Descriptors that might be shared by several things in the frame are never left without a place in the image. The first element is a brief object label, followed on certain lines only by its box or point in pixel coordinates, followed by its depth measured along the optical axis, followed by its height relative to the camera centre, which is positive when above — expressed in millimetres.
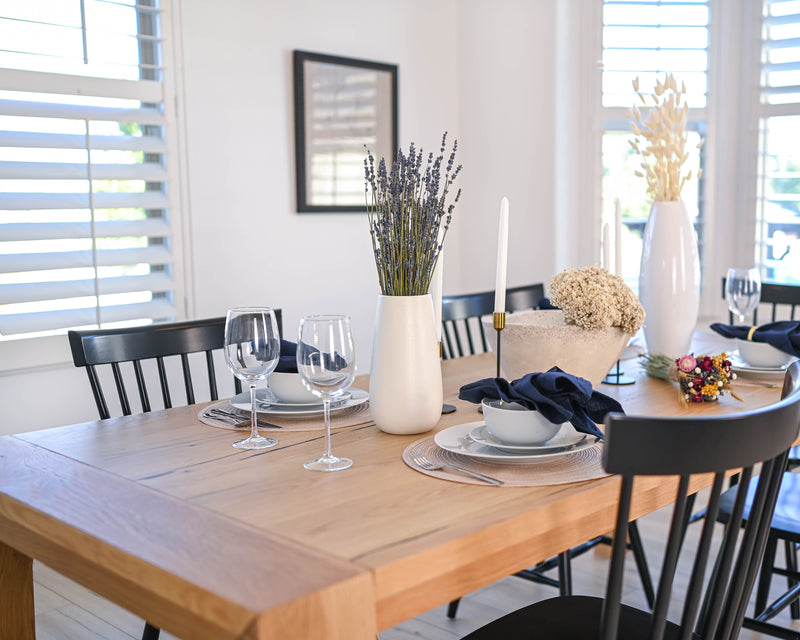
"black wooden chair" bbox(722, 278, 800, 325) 2623 -267
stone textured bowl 1632 -268
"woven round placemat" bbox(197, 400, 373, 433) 1523 -383
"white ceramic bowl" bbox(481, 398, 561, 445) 1284 -327
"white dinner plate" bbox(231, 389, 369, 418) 1575 -370
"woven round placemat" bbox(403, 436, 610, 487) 1188 -376
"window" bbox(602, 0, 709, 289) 3867 +666
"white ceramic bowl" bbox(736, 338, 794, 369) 1952 -338
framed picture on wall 3432 +370
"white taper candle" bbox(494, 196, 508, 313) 1584 -117
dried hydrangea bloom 1626 -177
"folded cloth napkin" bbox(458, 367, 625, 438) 1263 -283
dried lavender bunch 1339 -21
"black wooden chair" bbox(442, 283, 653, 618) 2217 -300
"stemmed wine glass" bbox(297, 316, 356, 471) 1210 -204
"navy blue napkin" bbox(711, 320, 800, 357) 1932 -294
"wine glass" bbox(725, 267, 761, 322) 2275 -217
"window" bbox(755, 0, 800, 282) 3869 +286
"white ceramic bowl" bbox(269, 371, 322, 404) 1608 -337
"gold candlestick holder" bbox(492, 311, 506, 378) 1588 -207
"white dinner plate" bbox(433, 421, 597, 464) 1248 -362
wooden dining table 858 -379
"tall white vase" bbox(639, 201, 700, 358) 2117 -181
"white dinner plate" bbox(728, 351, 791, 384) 1904 -365
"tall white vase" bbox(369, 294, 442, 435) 1396 -257
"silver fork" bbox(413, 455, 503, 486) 1176 -374
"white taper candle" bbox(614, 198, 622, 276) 1951 -56
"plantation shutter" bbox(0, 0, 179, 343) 2660 +150
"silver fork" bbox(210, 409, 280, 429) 1540 -383
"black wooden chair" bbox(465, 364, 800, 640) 896 -289
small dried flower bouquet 1696 -338
